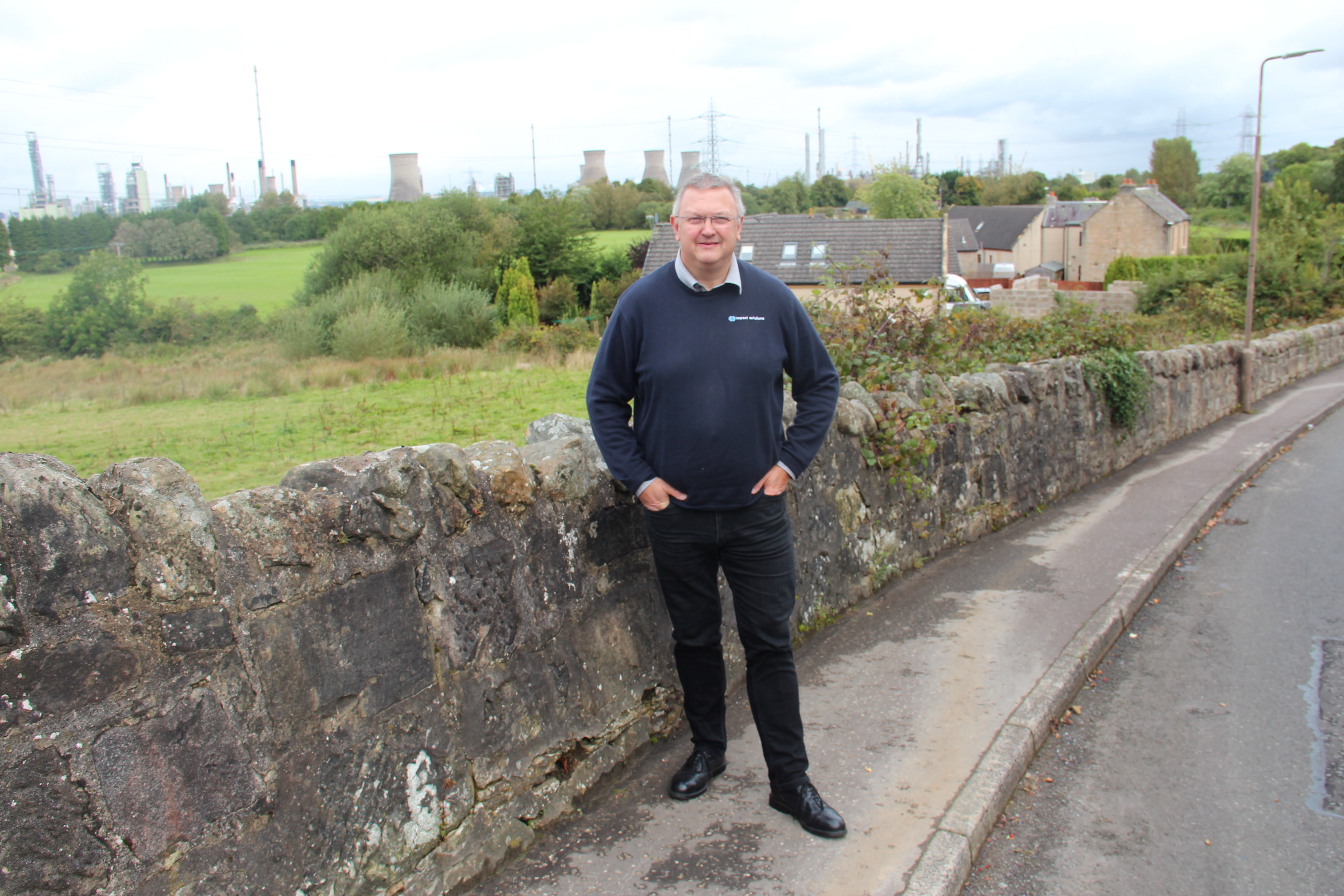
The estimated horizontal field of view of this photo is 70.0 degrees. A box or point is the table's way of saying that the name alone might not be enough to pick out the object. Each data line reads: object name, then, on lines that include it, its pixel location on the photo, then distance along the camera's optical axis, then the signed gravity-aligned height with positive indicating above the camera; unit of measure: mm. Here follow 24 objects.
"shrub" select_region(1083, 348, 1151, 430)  10352 -1312
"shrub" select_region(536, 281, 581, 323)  54875 -1434
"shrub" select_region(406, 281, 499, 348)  42219 -1679
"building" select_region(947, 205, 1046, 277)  76500 +2302
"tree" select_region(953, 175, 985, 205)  108312 +8374
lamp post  17484 -1047
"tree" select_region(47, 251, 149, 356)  45250 -860
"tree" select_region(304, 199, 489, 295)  51938 +1789
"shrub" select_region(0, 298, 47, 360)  42969 -1785
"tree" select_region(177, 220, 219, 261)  85750 +4019
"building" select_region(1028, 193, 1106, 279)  76875 +2427
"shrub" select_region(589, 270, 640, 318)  54750 -1131
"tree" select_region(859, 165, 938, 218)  70438 +5150
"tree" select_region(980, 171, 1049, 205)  101062 +7554
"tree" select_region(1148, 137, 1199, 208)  110750 +10630
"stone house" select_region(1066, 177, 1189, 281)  64125 +2122
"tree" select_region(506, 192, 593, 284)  59531 +2348
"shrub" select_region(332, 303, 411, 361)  34000 -1928
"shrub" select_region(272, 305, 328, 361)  38156 -2090
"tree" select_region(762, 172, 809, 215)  104062 +8239
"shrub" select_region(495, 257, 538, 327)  49562 -897
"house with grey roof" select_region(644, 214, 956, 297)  45000 +1308
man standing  3332 -572
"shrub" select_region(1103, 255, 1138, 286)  49344 -432
